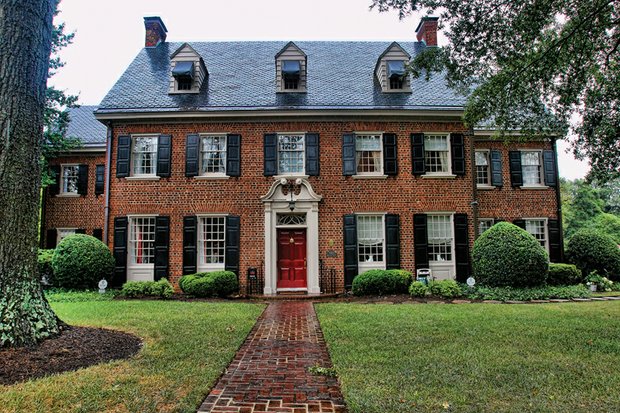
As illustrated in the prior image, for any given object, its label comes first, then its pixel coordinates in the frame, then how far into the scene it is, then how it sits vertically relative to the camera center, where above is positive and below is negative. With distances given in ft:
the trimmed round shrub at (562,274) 42.55 -3.51
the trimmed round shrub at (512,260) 37.35 -1.60
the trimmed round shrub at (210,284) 36.94 -3.67
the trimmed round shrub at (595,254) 45.16 -1.32
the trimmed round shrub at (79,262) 38.27 -1.55
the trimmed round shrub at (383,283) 38.01 -3.79
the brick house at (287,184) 41.70 +6.79
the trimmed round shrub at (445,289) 36.32 -4.31
